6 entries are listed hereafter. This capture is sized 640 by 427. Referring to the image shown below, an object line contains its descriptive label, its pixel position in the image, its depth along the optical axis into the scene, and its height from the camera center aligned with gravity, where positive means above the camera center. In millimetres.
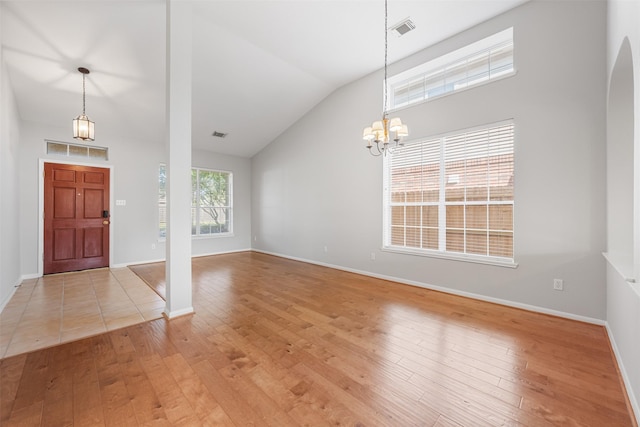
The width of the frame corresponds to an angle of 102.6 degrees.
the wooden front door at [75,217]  4785 -83
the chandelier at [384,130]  2766 +940
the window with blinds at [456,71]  3426 +2158
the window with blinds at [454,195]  3367 +291
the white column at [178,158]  2848 +630
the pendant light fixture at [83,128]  3570 +1194
